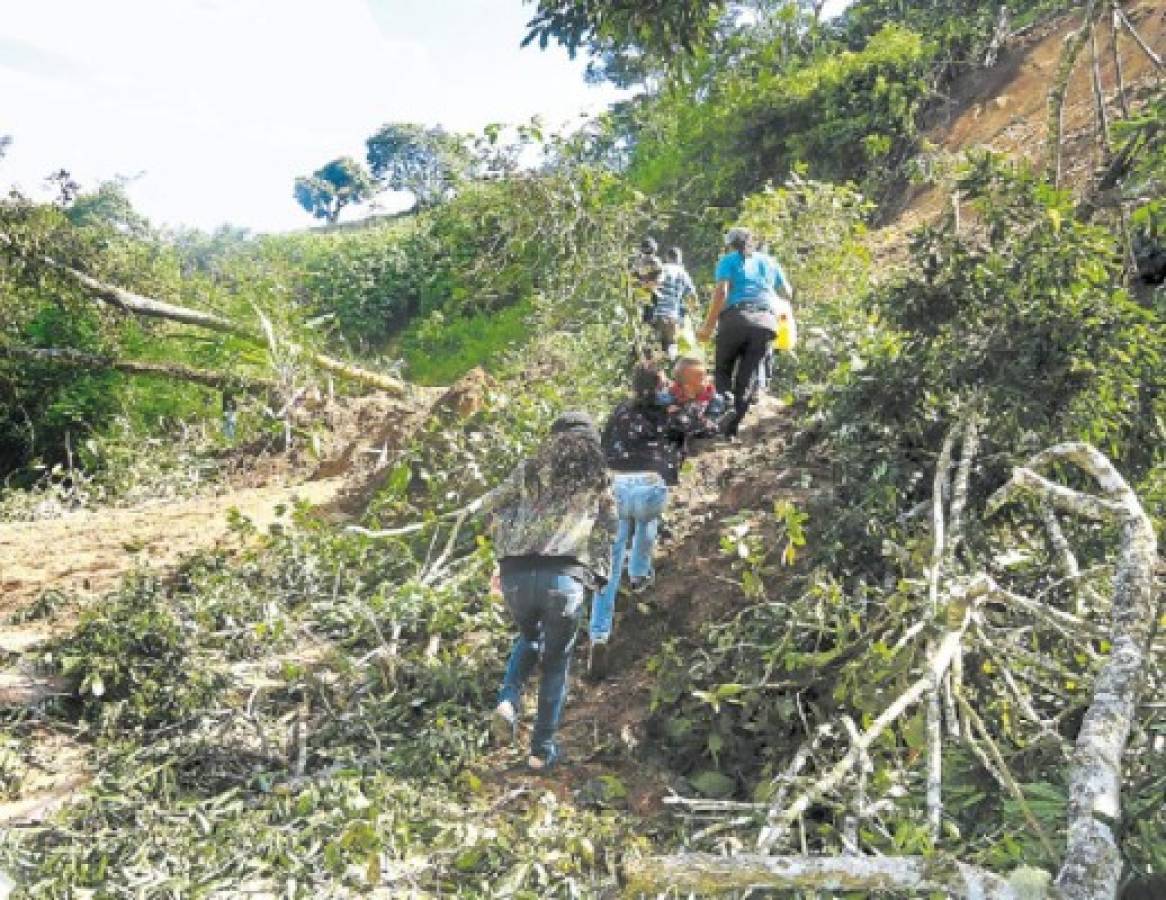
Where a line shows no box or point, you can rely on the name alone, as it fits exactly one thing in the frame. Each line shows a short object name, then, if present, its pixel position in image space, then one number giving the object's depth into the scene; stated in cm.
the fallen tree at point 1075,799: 193
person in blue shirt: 573
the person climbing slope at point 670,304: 702
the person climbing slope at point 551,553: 400
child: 482
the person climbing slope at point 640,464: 470
